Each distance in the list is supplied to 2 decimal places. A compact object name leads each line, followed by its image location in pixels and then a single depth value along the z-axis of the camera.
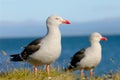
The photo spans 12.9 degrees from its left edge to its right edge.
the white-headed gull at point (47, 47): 11.32
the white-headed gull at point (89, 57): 13.05
